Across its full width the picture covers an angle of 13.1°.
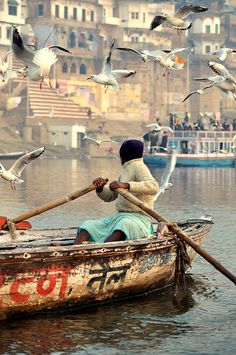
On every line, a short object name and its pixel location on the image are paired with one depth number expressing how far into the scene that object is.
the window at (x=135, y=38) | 111.56
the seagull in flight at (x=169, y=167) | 17.28
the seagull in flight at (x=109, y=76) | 20.28
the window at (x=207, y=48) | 118.81
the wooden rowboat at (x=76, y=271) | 11.12
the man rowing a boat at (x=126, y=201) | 12.47
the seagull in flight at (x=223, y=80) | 19.95
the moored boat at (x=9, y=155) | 78.62
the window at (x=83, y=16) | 106.38
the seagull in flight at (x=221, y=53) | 20.73
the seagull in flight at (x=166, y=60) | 20.89
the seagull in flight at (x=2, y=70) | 21.42
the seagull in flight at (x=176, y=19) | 18.95
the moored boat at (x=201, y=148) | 73.69
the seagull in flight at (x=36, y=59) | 17.30
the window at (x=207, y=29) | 120.56
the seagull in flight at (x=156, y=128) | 29.88
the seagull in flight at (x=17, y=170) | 16.25
